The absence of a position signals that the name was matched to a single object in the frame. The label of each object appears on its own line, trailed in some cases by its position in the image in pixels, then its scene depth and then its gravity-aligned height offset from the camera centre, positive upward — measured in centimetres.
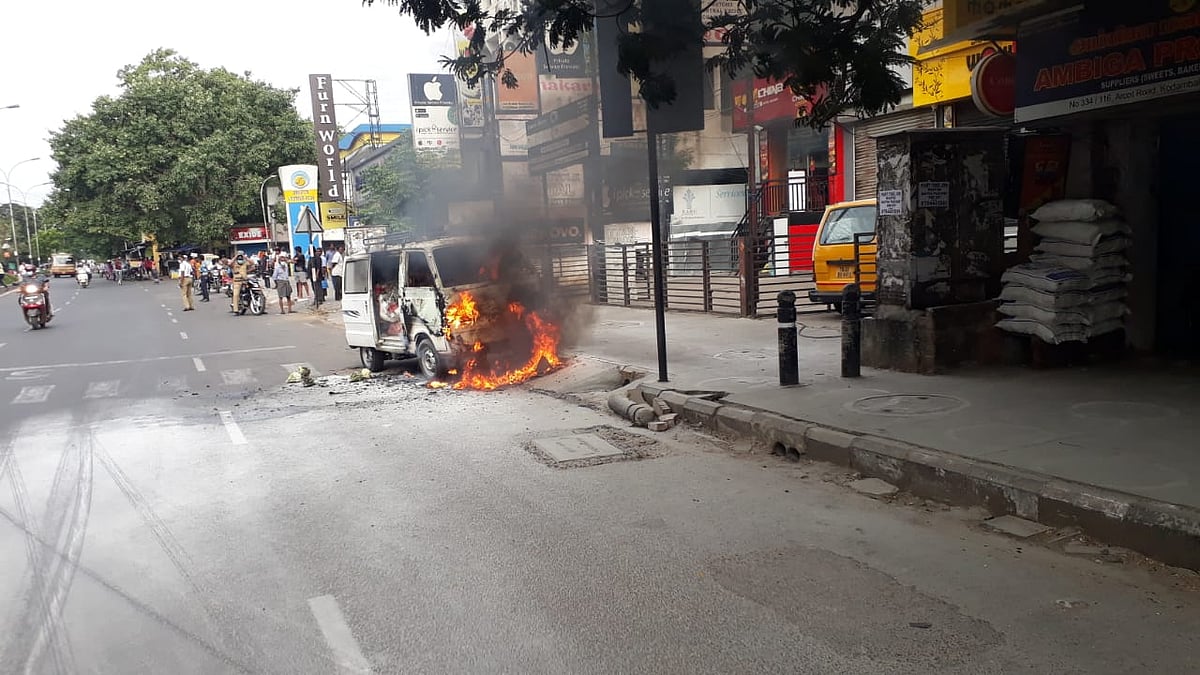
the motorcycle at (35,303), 2102 -73
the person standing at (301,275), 3212 -61
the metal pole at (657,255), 876 -14
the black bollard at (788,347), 833 -113
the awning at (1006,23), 750 +195
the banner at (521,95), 2648 +499
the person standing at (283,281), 2455 -57
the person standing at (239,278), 2413 -42
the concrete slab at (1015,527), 472 -175
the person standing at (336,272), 2504 -40
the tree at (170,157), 4612 +614
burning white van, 1034 -74
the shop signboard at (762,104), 1923 +317
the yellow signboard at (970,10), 776 +205
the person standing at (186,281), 2691 -48
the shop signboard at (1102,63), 694 +140
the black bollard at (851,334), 837 -104
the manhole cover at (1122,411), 621 -148
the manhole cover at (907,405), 693 -151
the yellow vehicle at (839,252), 1237 -29
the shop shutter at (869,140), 1568 +185
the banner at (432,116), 2853 +476
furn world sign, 3422 +508
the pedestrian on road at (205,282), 3247 -65
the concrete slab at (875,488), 561 -176
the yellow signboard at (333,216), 3992 +210
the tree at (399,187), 1964 +227
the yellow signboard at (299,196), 3976 +311
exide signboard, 5247 +180
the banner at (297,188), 4009 +351
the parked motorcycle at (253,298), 2456 -106
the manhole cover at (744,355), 1051 -152
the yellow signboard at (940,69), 1367 +269
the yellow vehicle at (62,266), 7512 +67
